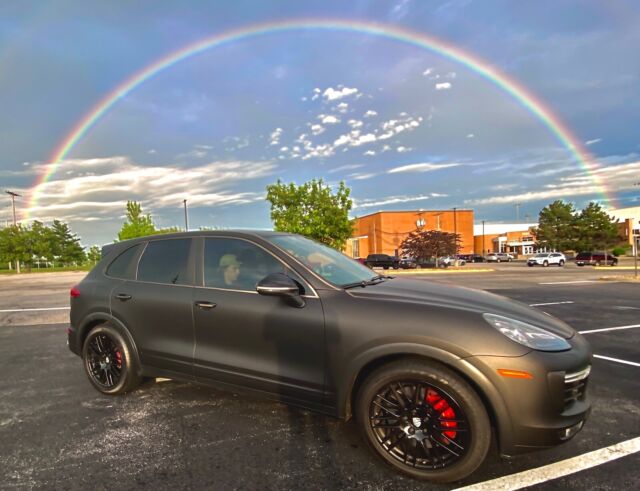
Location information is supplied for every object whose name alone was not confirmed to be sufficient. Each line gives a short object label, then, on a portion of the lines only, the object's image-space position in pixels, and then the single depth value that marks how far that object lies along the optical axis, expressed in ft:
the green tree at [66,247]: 229.45
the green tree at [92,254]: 223.86
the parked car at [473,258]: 211.20
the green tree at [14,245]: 140.77
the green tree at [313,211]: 101.24
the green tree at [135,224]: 155.22
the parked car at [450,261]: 141.59
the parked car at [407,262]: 137.18
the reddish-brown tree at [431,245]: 117.70
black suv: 7.57
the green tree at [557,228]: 196.19
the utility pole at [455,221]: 234.13
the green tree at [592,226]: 157.33
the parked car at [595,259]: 132.16
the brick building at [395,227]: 221.46
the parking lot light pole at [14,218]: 146.83
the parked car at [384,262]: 134.92
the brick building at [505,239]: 282.36
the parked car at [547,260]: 142.41
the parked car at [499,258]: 204.28
